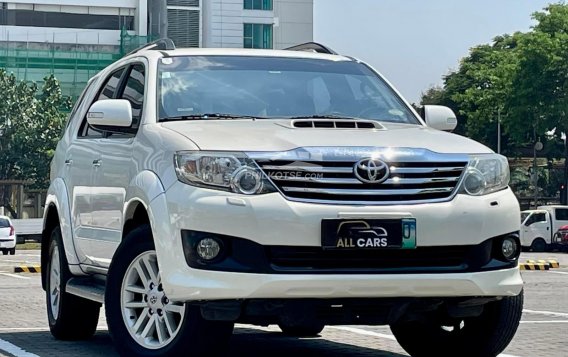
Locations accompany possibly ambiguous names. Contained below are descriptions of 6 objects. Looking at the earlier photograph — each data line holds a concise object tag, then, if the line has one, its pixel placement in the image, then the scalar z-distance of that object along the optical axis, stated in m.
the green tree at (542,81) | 54.94
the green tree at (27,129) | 68.19
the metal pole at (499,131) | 61.91
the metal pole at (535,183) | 64.88
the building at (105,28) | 89.50
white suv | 6.41
